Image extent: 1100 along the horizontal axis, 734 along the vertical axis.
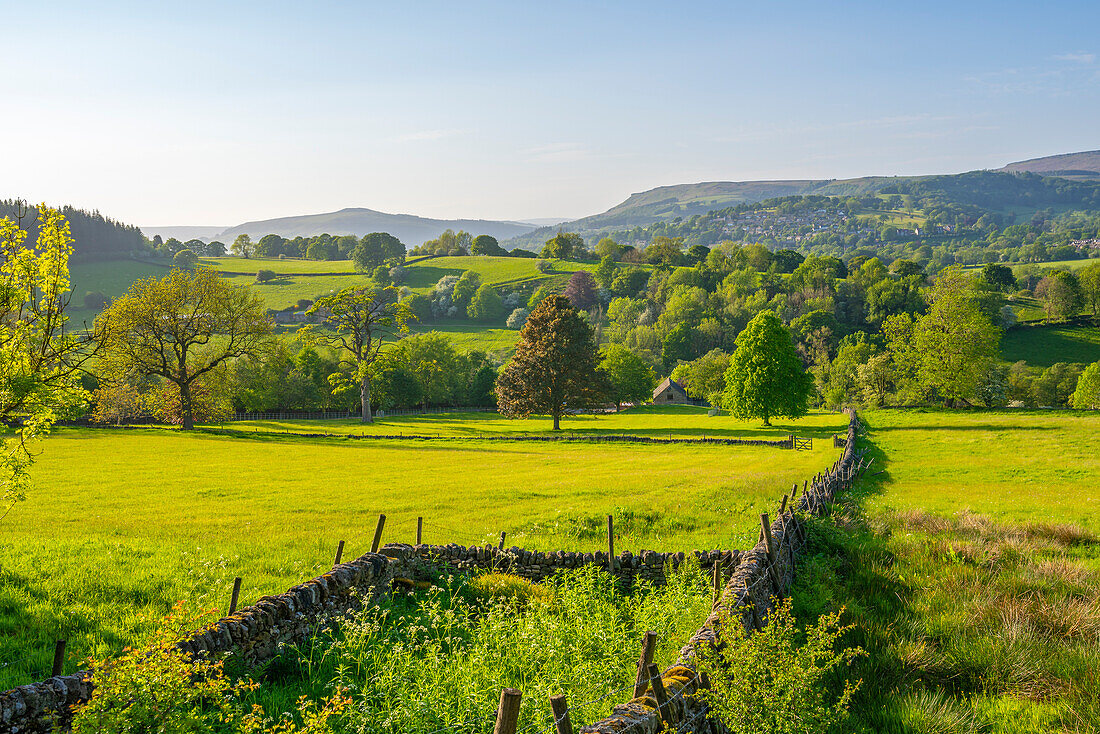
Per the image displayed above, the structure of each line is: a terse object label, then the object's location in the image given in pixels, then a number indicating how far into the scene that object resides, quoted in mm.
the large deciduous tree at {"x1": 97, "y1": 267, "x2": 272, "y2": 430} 51344
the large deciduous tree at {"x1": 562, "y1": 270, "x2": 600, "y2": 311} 168625
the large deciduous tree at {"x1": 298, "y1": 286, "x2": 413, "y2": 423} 67375
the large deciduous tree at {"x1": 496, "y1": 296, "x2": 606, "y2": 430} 62812
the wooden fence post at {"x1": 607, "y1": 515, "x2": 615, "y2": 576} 12416
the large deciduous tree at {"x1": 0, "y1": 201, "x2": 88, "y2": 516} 12625
